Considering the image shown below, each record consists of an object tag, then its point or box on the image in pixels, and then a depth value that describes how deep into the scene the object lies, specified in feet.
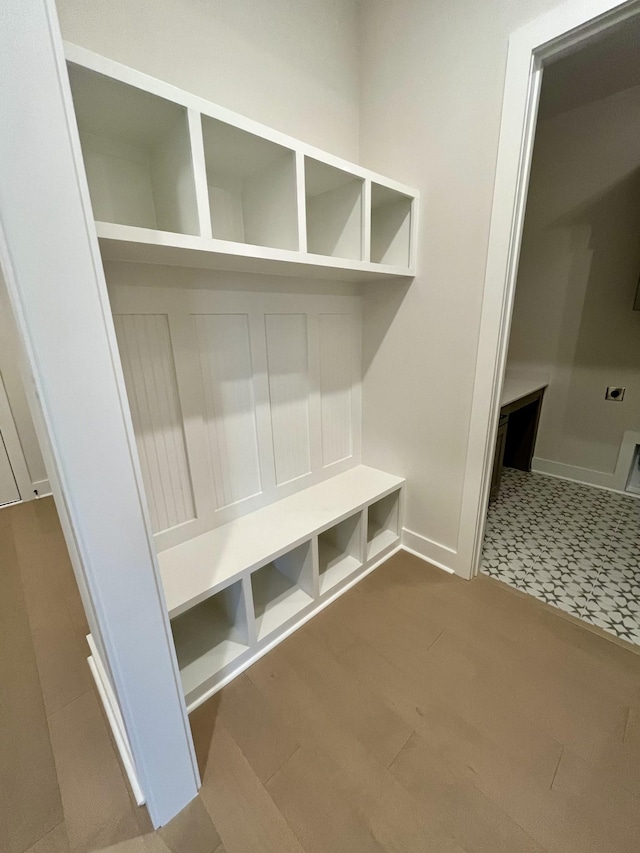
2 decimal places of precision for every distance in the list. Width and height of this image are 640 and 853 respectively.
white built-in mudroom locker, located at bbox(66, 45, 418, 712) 3.32
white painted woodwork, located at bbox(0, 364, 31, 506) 8.51
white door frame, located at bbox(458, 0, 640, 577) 3.64
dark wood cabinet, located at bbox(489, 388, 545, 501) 8.95
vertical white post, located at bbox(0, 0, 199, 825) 1.78
